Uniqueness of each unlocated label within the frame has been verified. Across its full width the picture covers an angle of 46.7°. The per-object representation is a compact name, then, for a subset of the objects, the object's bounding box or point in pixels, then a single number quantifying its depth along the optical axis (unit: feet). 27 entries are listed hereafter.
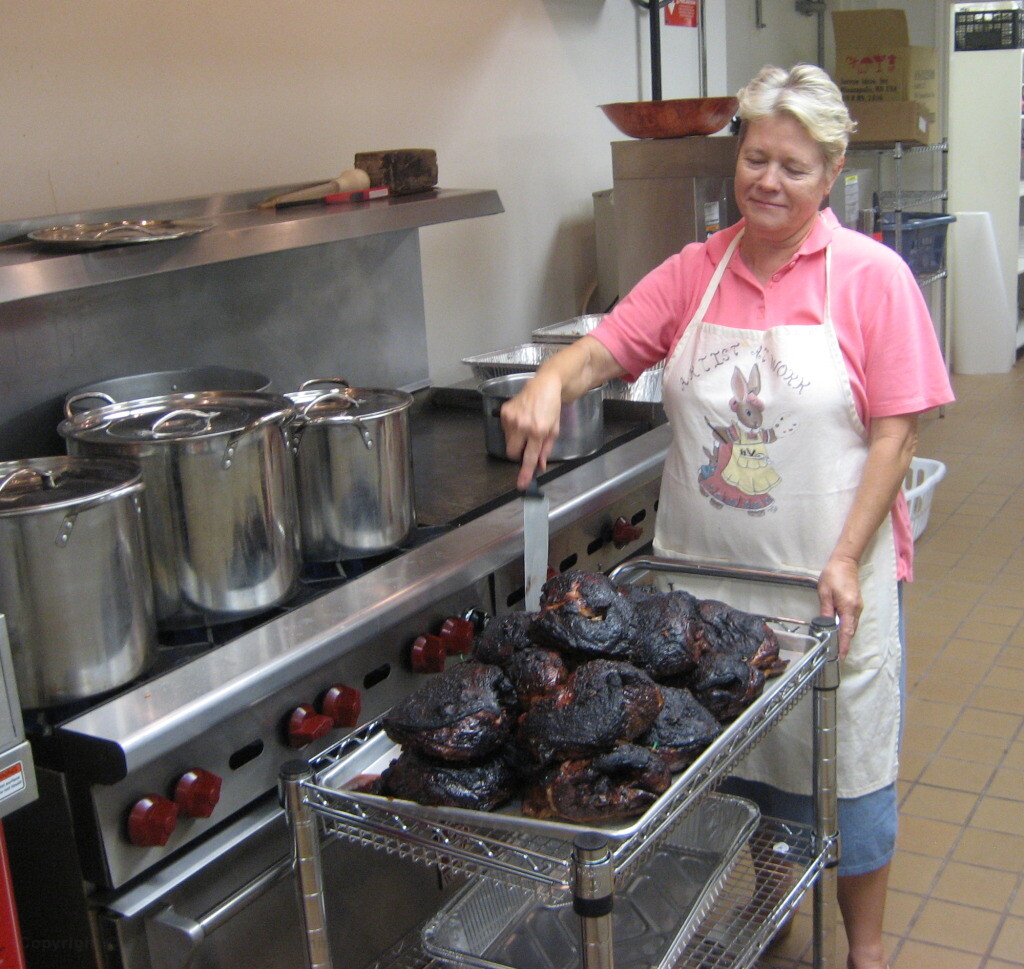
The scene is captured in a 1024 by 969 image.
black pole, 12.15
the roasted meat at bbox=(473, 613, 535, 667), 4.80
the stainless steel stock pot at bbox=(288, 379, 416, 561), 5.76
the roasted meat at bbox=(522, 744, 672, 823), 4.02
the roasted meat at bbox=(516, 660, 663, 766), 4.16
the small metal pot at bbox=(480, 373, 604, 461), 7.54
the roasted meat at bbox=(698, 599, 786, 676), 4.99
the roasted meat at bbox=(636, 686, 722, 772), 4.31
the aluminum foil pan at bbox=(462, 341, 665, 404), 8.66
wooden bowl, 10.39
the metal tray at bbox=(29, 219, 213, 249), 5.43
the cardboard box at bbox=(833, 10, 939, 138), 19.26
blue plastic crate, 19.16
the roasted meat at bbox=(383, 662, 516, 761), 4.28
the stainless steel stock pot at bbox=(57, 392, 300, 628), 5.03
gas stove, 4.43
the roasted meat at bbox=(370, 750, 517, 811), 4.19
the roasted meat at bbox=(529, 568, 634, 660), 4.67
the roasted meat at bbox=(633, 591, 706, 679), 4.80
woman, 5.68
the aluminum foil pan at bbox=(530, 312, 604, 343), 9.53
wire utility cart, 3.87
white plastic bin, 12.77
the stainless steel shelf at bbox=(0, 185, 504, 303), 5.18
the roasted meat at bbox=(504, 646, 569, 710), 4.46
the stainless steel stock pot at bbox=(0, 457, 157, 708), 4.36
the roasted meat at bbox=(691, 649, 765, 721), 4.70
